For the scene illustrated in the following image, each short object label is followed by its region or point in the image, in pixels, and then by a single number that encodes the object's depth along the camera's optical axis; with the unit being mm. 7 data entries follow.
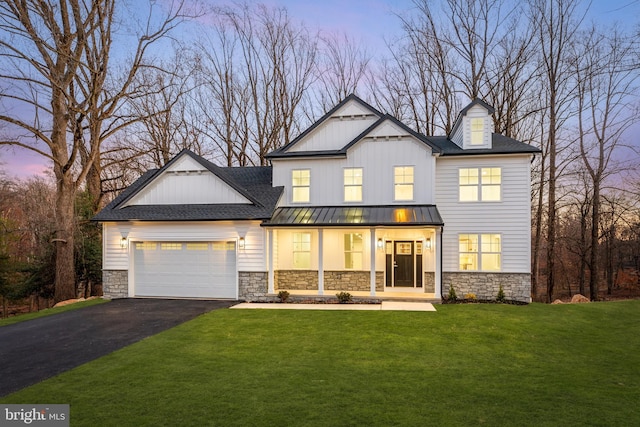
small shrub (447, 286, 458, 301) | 13717
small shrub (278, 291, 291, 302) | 13750
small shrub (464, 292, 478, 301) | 13958
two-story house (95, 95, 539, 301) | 14227
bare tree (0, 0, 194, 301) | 14703
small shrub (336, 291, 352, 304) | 13500
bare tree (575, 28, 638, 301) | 19688
